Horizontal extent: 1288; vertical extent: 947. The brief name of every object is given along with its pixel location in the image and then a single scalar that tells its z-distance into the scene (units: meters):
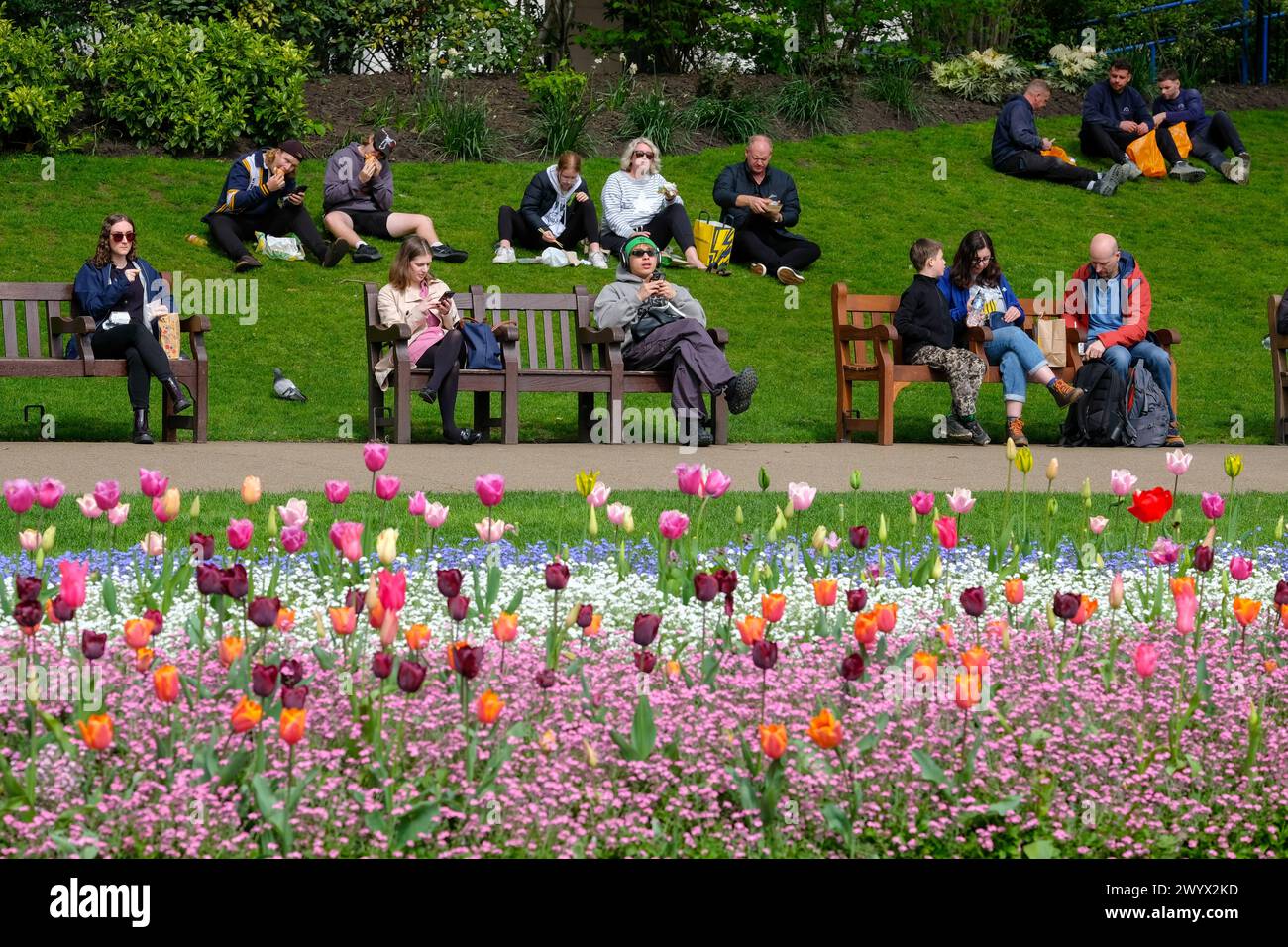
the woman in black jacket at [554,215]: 16.95
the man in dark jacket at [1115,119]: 21.66
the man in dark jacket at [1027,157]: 21.11
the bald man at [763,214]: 17.25
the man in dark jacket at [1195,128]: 21.78
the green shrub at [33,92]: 18.34
